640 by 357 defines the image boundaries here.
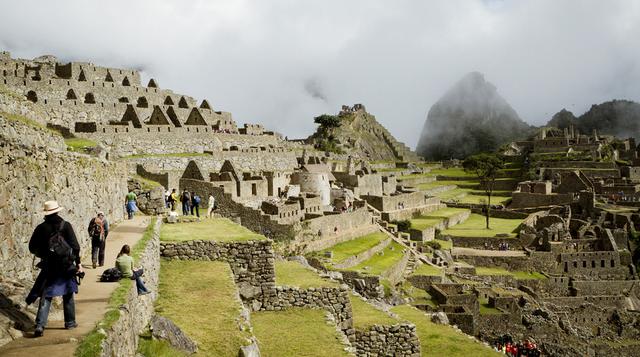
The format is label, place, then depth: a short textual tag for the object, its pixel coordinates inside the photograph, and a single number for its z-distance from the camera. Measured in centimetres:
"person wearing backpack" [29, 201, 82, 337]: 605
